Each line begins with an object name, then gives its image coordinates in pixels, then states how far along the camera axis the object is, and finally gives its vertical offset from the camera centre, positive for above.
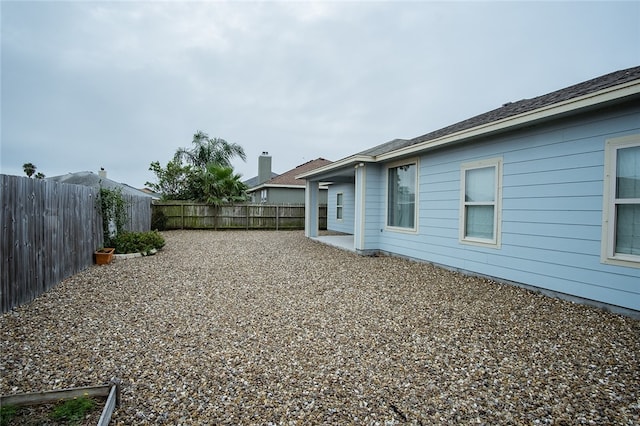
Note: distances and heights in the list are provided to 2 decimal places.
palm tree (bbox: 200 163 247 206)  15.77 +1.18
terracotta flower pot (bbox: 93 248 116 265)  6.78 -1.16
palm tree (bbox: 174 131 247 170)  19.34 +3.49
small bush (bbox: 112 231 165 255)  7.88 -1.00
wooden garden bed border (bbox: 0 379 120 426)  1.97 -1.29
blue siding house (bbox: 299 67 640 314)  3.79 +0.26
